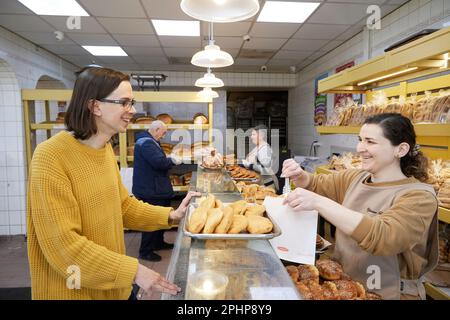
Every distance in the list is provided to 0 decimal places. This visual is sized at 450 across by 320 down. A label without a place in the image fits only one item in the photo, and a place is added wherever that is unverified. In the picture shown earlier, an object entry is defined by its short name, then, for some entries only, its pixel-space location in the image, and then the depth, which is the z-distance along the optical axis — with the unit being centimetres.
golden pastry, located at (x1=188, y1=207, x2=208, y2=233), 124
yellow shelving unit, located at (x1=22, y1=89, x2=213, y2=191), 503
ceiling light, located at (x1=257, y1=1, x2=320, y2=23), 410
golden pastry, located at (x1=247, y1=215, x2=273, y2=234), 122
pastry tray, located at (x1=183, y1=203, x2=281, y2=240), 118
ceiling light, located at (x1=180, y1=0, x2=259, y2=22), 156
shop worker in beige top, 123
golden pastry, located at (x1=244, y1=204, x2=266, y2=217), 141
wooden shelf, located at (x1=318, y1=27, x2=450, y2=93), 170
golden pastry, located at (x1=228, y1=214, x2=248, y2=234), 123
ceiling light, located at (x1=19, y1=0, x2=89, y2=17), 400
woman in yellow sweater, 113
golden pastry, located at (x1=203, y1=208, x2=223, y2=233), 123
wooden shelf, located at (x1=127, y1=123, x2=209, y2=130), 528
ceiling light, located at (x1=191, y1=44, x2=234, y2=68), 260
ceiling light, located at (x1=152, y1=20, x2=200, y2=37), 477
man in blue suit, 411
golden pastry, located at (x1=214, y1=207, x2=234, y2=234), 123
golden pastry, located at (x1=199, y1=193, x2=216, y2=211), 141
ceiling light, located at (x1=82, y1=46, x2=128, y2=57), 613
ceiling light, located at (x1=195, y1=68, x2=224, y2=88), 382
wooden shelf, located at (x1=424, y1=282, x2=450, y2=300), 191
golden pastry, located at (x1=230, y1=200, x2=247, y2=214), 145
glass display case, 91
